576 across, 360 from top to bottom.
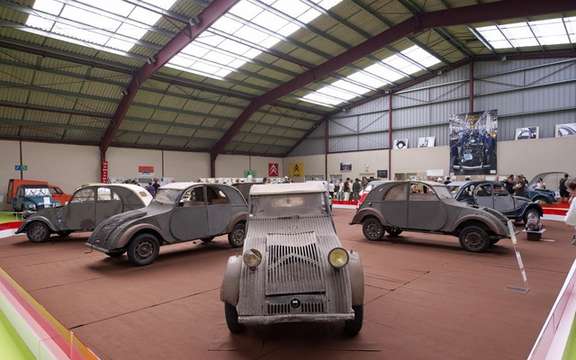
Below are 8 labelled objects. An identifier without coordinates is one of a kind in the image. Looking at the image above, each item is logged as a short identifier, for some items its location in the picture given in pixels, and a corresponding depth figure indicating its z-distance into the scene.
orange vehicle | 16.39
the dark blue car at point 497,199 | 10.39
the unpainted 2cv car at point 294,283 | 3.19
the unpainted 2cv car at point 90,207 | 8.73
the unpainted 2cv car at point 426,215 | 7.39
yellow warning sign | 30.20
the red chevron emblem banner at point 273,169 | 30.32
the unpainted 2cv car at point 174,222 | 6.43
